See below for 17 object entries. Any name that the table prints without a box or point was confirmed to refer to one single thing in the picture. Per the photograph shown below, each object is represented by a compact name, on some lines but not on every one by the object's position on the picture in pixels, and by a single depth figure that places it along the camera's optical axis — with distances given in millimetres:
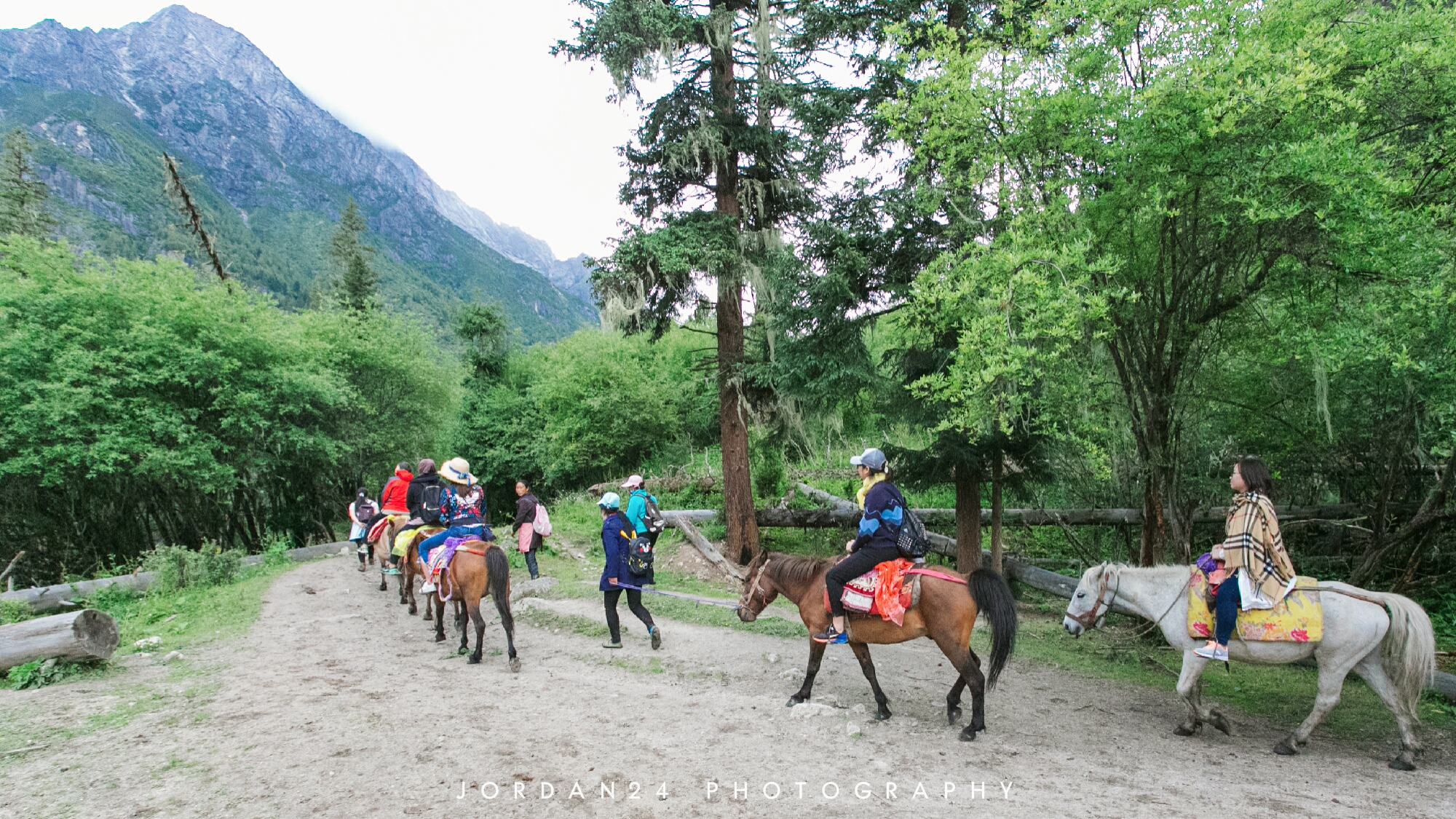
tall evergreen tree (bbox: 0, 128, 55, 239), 26219
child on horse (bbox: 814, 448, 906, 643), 6090
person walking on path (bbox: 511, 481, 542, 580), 12930
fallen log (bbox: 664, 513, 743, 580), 14179
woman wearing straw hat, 8984
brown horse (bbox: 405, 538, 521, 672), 8062
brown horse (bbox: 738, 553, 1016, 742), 5750
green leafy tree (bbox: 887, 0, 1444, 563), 5996
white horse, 5277
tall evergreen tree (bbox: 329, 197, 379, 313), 36719
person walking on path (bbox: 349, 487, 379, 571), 14781
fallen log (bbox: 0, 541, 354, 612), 13336
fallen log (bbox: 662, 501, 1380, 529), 11758
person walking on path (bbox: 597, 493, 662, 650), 8398
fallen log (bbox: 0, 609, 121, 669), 7266
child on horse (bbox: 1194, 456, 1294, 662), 5496
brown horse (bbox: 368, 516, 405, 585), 12499
